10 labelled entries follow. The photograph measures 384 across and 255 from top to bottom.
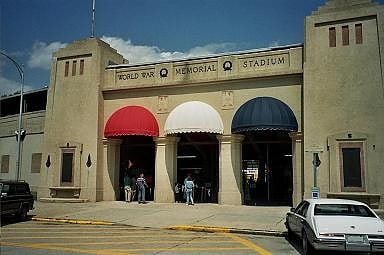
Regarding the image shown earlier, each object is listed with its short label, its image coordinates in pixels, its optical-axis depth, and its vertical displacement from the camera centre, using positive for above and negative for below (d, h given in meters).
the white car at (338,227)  9.13 -1.16
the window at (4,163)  28.57 +0.56
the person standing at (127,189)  23.61 -0.88
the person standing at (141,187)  22.62 -0.73
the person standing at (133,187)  24.37 -0.79
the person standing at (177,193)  22.93 -1.07
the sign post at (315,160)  19.08 +0.73
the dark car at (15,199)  15.86 -1.06
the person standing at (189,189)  21.97 -0.78
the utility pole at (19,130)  22.94 +2.28
